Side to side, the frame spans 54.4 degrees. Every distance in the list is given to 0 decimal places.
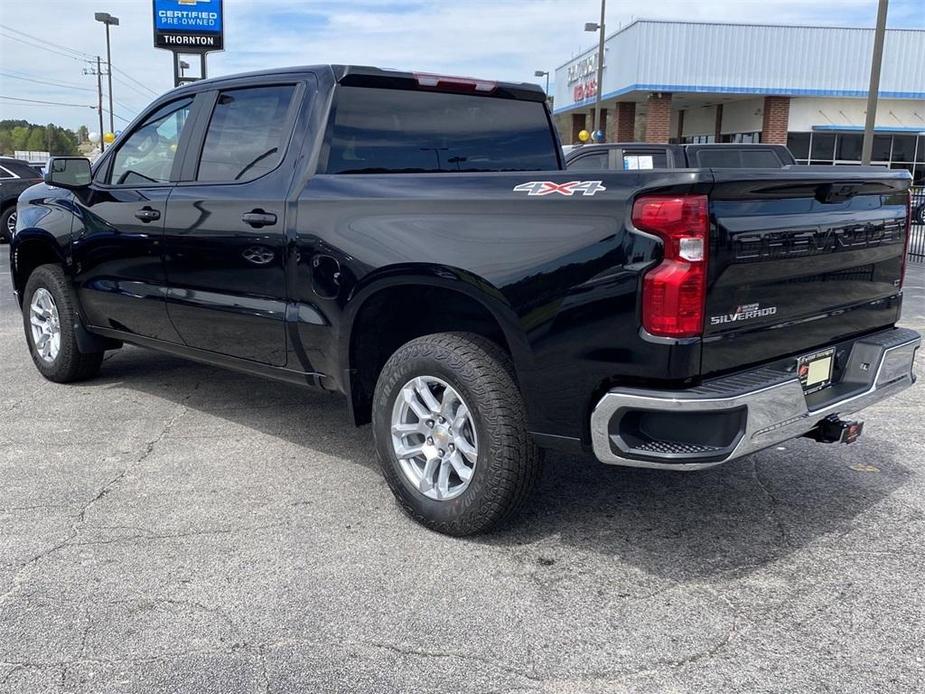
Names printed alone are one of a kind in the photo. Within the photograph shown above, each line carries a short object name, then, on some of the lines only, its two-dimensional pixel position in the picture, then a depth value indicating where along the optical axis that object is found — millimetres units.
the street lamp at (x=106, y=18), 42878
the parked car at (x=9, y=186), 18562
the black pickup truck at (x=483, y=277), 3092
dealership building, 31047
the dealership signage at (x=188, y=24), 21391
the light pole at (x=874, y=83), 13173
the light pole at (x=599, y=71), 30859
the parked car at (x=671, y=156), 10594
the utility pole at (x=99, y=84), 82050
